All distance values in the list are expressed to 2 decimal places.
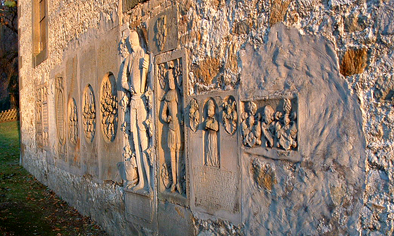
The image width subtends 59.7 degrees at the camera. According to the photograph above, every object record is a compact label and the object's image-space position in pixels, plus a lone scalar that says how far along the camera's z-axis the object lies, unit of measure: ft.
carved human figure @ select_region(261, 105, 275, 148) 8.09
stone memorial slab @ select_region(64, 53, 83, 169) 20.34
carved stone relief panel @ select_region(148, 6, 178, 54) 11.52
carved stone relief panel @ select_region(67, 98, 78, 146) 21.09
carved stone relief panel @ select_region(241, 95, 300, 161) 7.66
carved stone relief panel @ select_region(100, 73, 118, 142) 16.49
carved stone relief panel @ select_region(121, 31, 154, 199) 13.16
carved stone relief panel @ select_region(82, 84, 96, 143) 18.66
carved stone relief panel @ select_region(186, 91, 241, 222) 9.31
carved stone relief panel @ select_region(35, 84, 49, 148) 27.20
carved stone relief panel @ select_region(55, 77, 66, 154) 23.30
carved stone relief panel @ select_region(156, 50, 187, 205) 11.52
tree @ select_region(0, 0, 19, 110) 50.80
